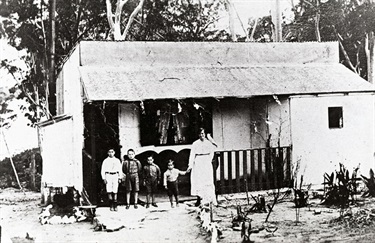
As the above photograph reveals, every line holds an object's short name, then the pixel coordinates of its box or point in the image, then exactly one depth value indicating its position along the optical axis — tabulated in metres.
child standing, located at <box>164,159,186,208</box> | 9.95
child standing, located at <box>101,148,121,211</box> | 9.68
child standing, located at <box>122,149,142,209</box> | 9.87
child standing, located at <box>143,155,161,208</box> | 10.05
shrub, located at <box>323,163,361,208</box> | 9.47
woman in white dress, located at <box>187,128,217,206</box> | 9.76
